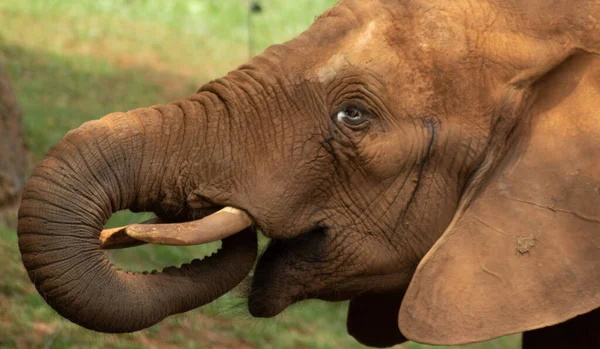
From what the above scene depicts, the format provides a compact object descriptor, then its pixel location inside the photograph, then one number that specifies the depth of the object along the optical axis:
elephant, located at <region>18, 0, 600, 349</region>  7.71
